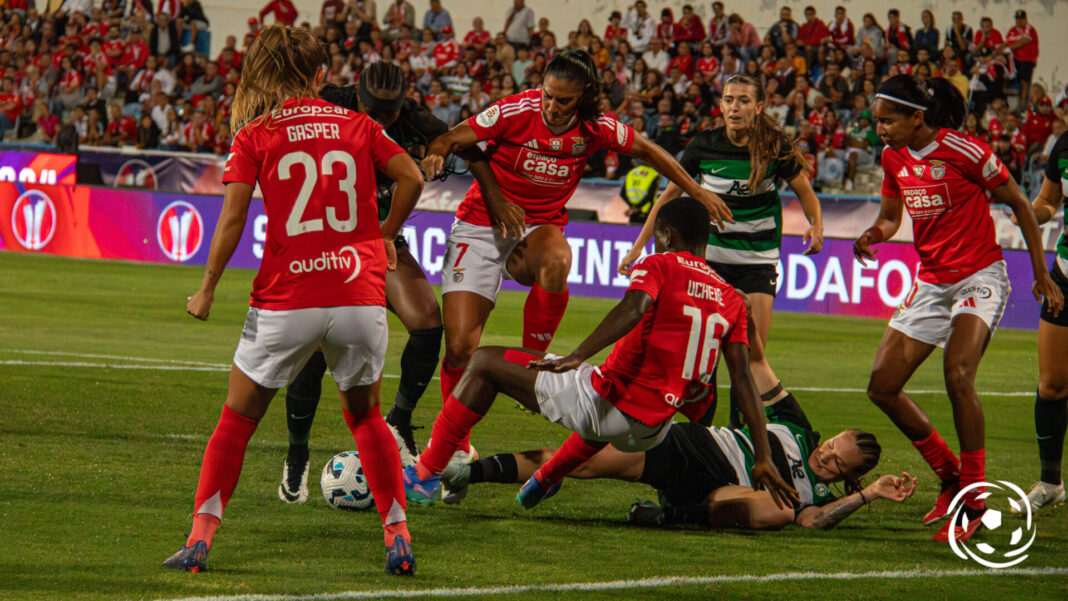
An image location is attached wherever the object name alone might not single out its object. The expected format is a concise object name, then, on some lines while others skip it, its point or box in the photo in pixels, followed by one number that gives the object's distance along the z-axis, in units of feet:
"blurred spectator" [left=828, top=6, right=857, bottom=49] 163.02
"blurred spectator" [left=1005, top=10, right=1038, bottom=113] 158.10
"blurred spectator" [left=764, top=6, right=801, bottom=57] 161.38
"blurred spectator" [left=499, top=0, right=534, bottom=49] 179.57
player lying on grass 39.99
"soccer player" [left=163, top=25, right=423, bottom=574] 31.37
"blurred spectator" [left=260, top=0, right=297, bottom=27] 194.80
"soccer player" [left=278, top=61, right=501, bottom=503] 41.70
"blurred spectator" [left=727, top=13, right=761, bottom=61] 163.02
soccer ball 40.32
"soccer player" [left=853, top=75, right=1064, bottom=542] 41.34
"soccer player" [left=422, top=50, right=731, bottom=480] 46.14
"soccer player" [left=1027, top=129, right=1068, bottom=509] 45.68
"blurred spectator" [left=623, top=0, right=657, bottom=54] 171.12
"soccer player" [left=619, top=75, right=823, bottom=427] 52.34
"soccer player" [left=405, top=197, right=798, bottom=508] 35.24
